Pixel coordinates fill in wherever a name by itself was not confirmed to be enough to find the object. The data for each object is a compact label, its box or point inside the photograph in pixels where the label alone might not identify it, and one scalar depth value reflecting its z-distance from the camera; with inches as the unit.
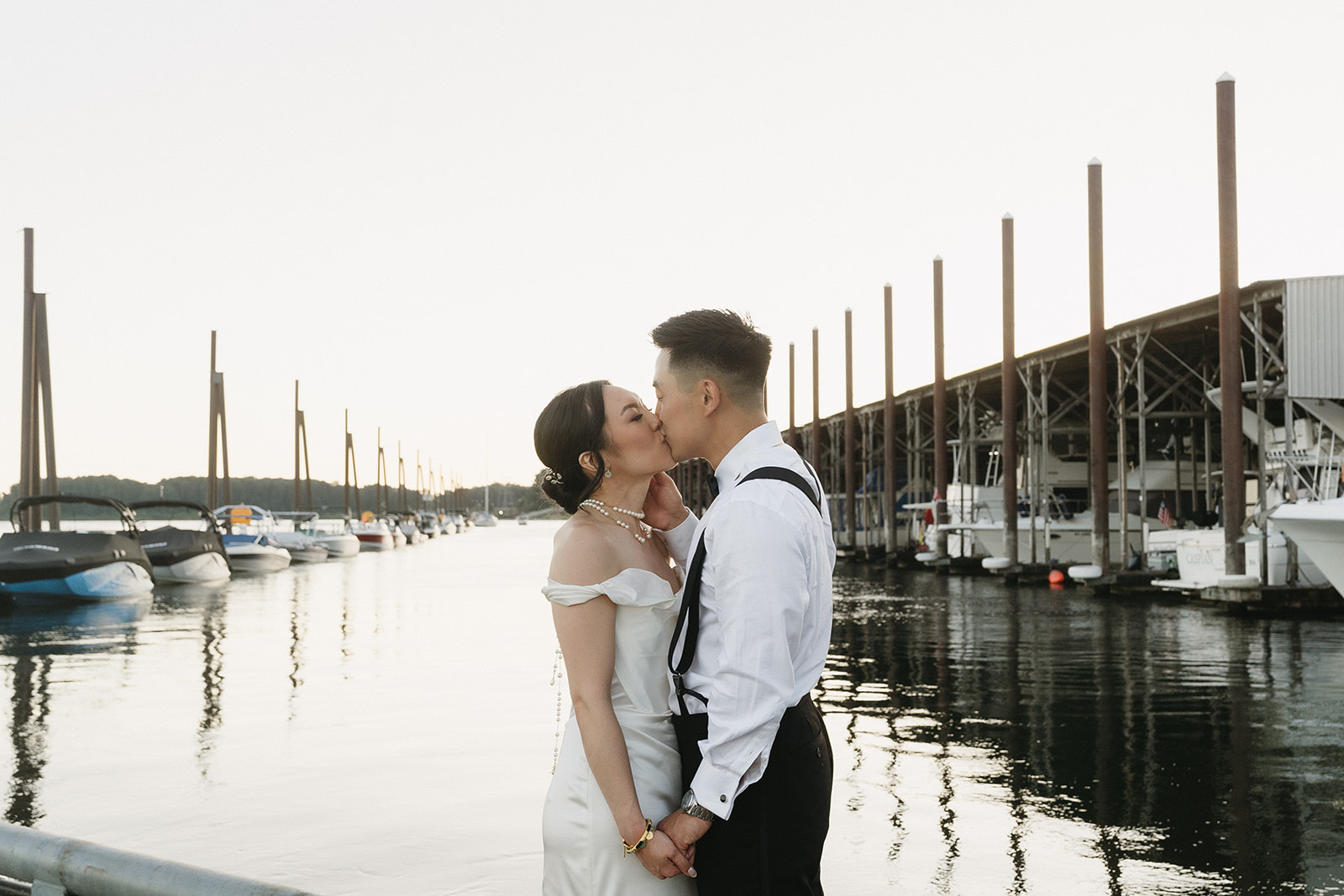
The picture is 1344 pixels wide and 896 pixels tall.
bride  106.7
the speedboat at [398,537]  3061.0
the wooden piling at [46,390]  1334.9
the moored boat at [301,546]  1967.3
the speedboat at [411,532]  3319.4
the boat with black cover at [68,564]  959.6
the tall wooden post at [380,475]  4562.0
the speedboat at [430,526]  4042.3
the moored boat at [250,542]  1600.6
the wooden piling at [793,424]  2231.5
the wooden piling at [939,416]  1402.6
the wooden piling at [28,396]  1332.4
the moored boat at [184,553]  1289.4
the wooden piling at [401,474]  5319.9
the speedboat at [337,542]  2140.7
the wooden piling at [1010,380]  1222.9
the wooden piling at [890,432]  1577.3
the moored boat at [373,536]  2776.3
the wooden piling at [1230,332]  827.4
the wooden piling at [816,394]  1989.4
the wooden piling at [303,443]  2960.1
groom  99.3
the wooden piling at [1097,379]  1035.3
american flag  1190.3
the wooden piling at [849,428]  1704.0
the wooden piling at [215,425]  1873.8
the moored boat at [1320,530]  650.3
